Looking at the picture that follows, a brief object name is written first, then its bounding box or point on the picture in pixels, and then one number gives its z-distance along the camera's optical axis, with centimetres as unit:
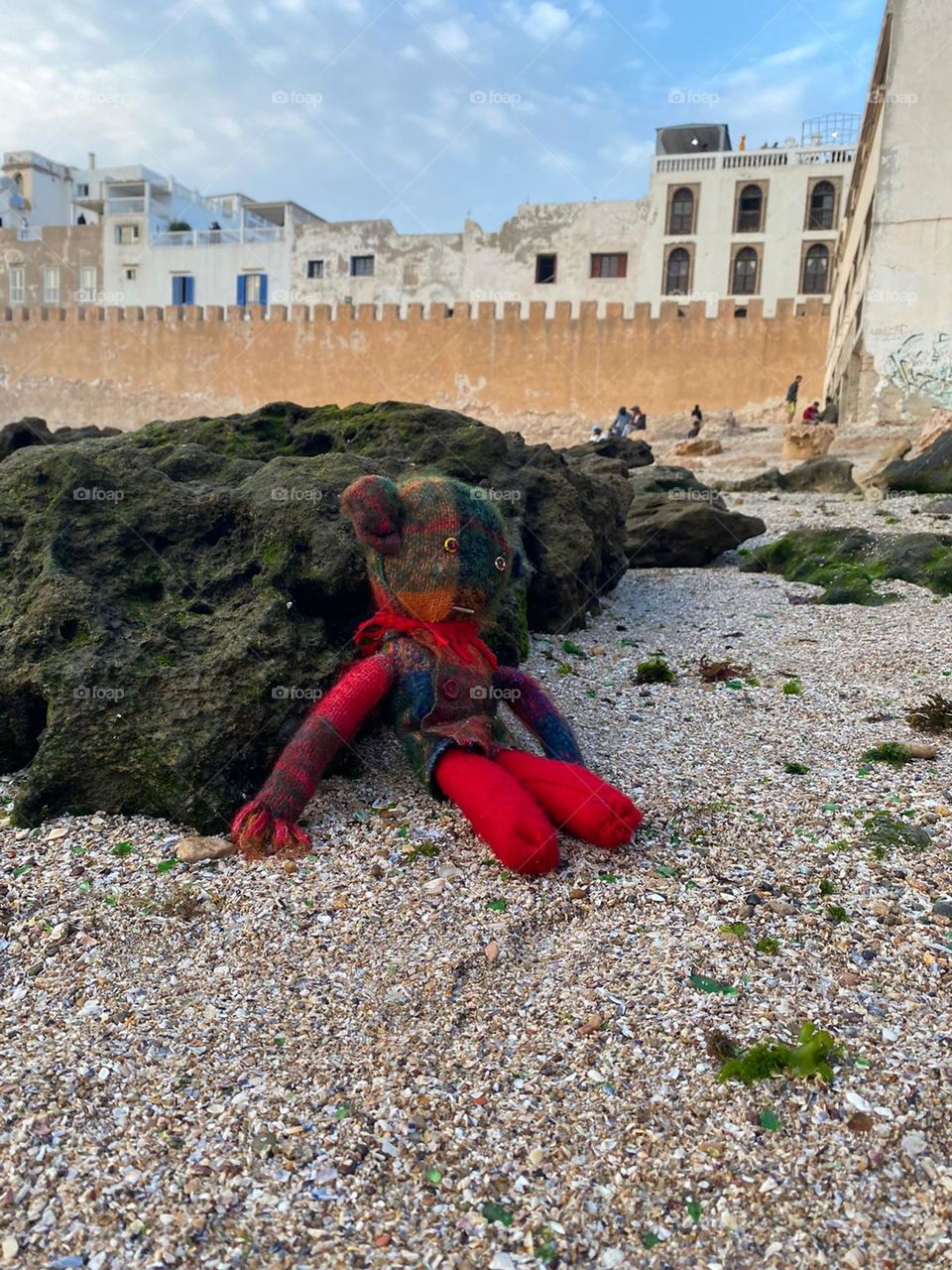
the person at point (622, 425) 2492
